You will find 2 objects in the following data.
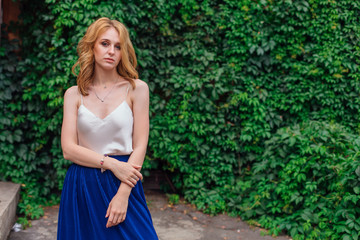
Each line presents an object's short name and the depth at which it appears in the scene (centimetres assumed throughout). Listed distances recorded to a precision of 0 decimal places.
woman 190
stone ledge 345
